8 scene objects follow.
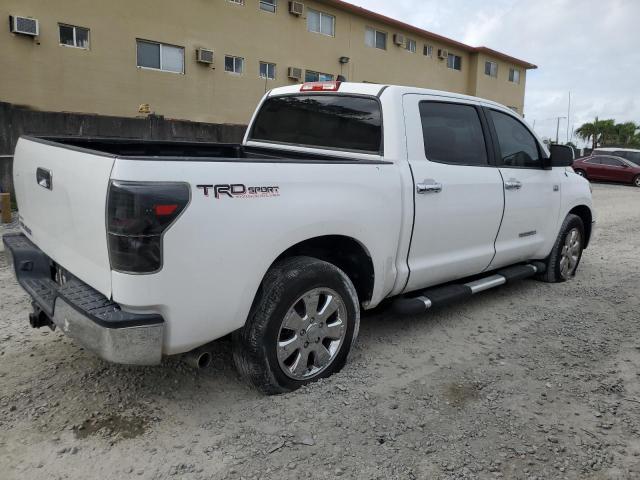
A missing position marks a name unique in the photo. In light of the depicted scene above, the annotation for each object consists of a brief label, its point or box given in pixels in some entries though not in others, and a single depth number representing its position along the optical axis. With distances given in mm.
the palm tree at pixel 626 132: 55312
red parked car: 23266
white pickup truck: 2566
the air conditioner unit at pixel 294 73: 22094
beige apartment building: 15688
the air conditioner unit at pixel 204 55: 18969
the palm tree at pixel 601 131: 56766
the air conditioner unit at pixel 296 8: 21531
